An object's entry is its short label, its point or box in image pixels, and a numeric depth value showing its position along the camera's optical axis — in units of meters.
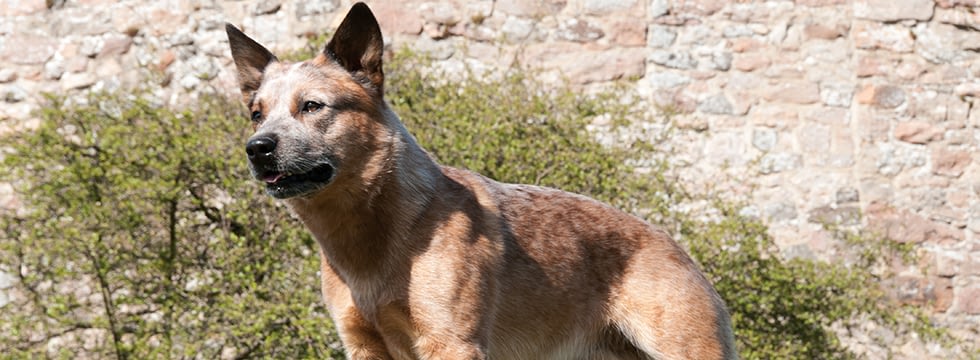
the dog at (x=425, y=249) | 4.26
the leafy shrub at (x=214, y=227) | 7.37
